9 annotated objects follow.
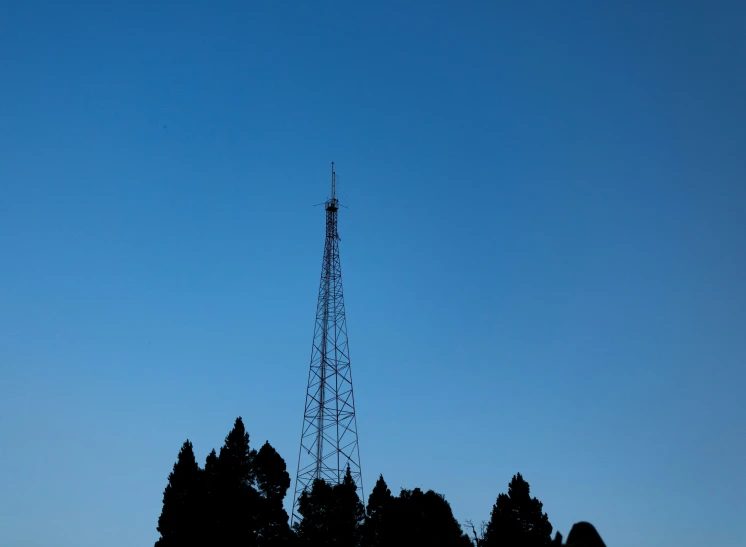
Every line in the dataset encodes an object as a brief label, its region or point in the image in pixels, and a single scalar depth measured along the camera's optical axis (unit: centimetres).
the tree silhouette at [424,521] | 5172
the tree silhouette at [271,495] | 4947
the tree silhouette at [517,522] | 5384
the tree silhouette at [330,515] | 5081
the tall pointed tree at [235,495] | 4803
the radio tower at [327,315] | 5872
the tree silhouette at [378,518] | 5184
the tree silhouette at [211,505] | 4769
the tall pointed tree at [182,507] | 4772
